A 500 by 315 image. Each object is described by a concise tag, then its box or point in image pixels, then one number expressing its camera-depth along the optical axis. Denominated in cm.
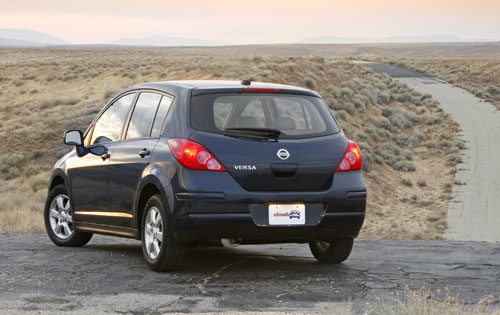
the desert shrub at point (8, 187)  2736
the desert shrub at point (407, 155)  4185
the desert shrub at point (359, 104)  4982
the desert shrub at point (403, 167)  3941
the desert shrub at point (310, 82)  4922
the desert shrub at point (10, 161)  3022
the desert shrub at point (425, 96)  5684
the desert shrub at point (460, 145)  4247
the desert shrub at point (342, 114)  4565
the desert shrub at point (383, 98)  5492
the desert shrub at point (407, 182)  3659
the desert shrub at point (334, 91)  5016
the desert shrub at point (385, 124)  4722
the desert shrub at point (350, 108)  4791
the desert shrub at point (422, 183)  3642
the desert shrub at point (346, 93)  5047
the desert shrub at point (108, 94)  4511
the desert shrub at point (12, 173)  2978
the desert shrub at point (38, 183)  2739
